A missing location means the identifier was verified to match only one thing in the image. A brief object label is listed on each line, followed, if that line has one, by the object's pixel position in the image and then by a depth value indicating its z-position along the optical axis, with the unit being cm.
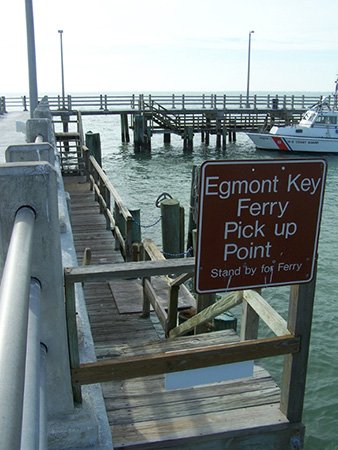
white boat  3020
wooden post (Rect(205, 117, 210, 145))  3632
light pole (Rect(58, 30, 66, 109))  4024
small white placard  257
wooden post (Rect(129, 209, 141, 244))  988
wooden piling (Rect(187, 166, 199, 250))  1171
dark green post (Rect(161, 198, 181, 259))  984
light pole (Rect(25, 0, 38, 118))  993
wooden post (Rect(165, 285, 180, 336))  523
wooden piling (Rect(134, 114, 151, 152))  3450
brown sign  226
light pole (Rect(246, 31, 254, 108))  4088
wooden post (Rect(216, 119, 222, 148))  3616
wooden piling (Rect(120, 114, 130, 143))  3858
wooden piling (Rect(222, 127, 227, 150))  3562
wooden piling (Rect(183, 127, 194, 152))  3478
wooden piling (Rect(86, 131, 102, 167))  1808
